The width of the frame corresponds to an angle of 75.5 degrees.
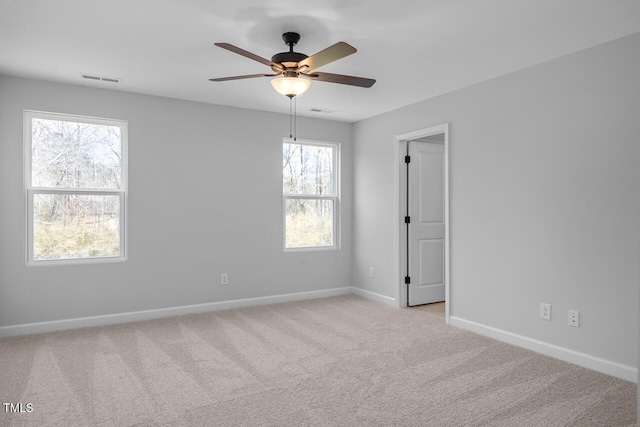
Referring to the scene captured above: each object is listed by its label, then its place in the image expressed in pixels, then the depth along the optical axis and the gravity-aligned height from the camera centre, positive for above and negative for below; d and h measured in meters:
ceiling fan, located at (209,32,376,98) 2.73 +0.95
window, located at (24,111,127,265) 4.00 +0.24
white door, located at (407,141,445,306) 5.11 -0.16
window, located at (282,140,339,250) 5.43 +0.23
